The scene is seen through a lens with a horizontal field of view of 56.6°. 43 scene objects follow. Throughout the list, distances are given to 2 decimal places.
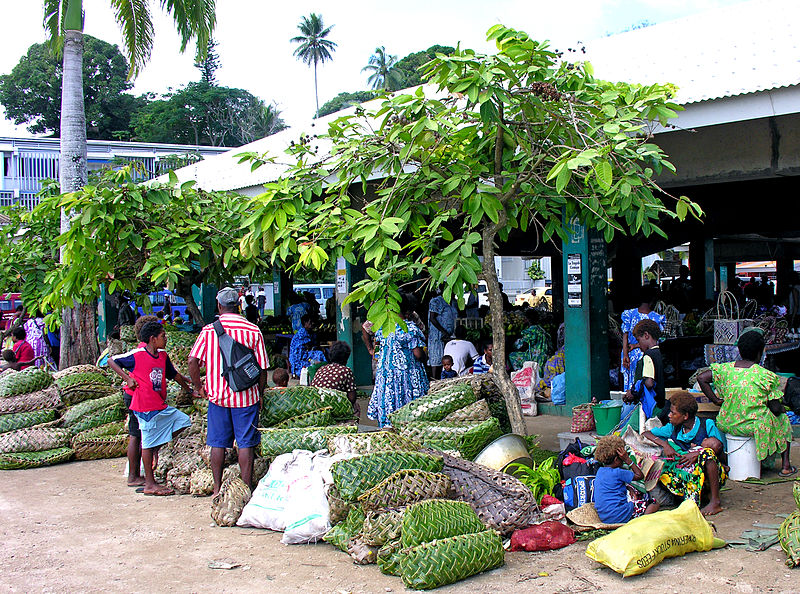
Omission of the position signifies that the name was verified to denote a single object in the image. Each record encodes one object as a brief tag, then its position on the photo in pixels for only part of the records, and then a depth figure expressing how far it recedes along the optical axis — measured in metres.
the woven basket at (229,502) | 5.64
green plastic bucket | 7.40
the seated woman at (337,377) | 7.50
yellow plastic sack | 4.32
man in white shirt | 10.54
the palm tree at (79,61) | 10.89
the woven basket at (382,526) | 4.62
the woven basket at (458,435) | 5.92
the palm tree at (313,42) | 60.72
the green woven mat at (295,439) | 5.83
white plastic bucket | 6.27
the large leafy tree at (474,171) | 5.26
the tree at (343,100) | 56.31
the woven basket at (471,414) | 6.18
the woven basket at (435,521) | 4.44
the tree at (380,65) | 59.33
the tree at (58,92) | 45.47
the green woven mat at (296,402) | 6.31
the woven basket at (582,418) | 7.74
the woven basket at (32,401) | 8.12
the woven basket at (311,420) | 6.25
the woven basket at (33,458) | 7.75
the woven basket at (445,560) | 4.27
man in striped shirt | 5.88
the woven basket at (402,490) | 4.81
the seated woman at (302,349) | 12.76
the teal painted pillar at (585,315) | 9.16
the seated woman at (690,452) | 5.42
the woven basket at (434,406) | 6.24
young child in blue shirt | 5.11
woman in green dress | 6.09
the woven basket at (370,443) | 5.40
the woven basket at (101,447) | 8.09
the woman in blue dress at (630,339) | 8.73
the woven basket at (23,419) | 8.02
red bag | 4.88
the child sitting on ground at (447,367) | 10.18
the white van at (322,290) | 35.08
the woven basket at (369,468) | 4.96
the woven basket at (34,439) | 7.90
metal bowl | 5.76
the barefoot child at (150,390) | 6.72
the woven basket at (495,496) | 5.00
